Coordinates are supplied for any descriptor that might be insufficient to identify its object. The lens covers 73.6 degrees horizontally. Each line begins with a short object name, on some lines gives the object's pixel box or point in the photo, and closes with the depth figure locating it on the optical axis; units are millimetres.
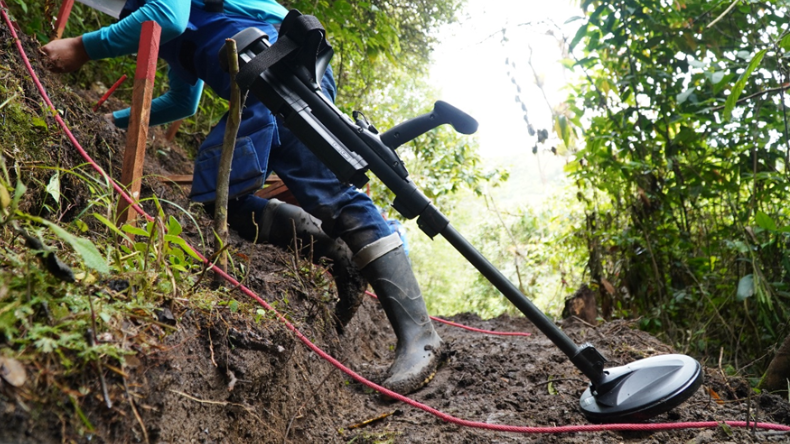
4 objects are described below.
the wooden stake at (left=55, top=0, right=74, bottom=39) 2390
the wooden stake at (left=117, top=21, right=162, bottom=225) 1671
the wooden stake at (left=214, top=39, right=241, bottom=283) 1434
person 1966
